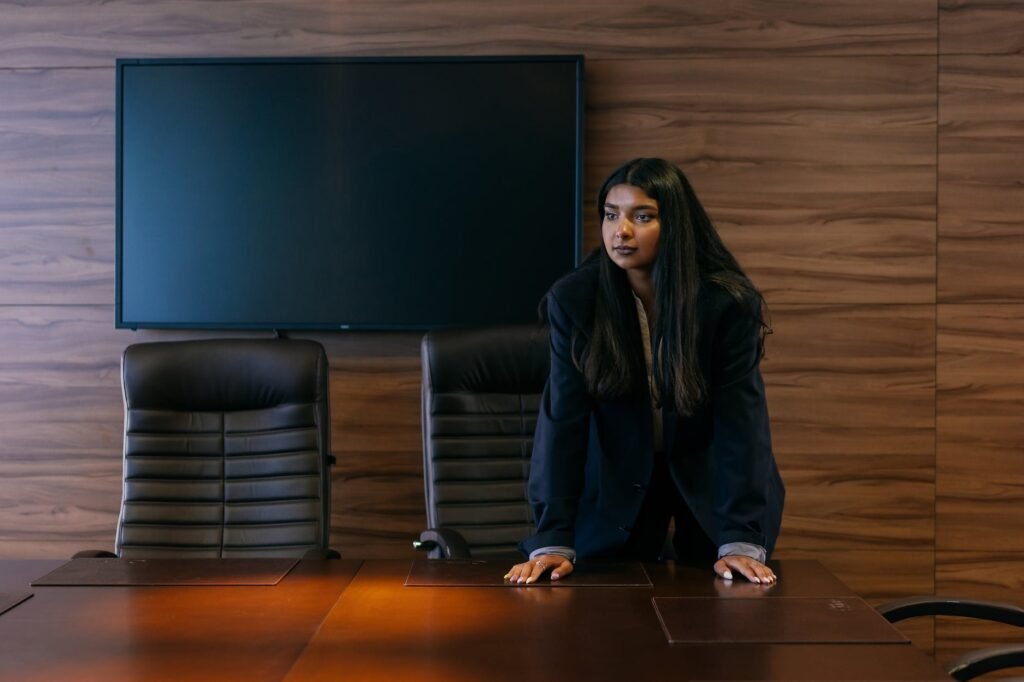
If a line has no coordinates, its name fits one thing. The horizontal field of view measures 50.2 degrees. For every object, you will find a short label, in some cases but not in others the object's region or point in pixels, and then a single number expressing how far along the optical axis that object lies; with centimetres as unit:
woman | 238
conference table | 170
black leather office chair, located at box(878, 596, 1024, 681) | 215
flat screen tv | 378
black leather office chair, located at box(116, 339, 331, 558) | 316
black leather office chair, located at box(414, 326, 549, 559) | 329
